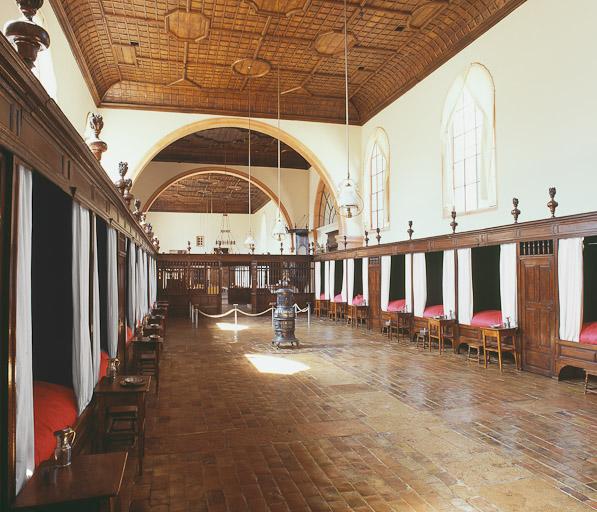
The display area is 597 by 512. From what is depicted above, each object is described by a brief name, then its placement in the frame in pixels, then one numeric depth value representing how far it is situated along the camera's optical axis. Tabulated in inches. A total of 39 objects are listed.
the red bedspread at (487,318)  342.2
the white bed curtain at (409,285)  455.5
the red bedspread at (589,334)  257.3
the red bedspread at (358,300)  571.5
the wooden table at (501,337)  304.8
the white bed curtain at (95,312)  165.0
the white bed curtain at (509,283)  318.3
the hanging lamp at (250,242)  786.3
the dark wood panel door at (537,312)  287.6
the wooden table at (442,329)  367.9
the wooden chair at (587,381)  247.2
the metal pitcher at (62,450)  94.2
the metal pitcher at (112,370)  168.4
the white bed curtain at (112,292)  206.7
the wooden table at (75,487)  82.7
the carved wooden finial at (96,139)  179.9
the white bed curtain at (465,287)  367.2
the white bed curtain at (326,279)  688.4
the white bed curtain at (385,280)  502.9
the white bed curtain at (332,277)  665.0
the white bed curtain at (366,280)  553.3
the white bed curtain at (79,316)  144.2
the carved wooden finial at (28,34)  97.3
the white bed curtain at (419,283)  438.0
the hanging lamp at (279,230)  576.4
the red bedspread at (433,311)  415.3
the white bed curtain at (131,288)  296.8
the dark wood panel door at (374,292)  528.1
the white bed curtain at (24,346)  93.9
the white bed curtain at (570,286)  266.7
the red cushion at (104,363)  192.4
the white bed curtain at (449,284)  385.1
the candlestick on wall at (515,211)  315.1
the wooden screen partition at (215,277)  697.6
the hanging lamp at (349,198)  340.2
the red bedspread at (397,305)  486.7
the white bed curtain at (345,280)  597.6
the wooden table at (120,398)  151.1
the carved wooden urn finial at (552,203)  285.1
